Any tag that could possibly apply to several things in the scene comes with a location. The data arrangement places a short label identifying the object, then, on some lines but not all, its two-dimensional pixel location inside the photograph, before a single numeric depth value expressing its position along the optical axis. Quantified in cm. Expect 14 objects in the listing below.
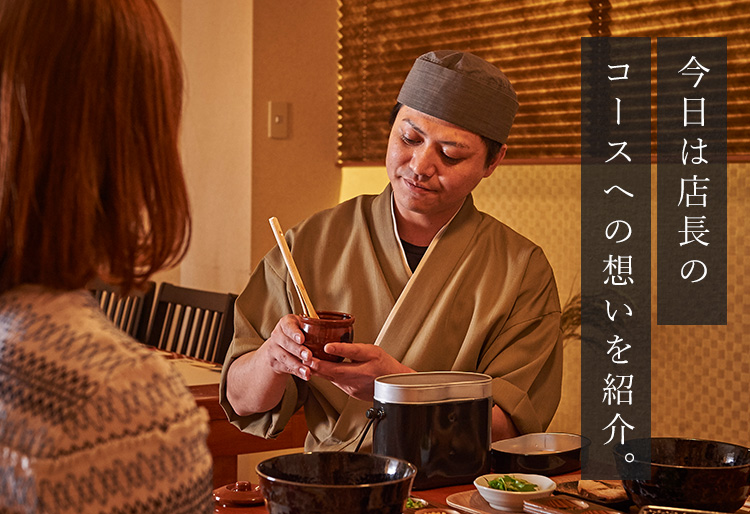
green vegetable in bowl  113
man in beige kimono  156
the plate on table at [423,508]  108
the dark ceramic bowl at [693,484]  104
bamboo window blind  237
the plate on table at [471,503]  110
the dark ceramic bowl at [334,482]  86
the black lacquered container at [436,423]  116
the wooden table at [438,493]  113
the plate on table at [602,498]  113
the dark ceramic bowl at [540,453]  126
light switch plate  326
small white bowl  109
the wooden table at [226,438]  225
